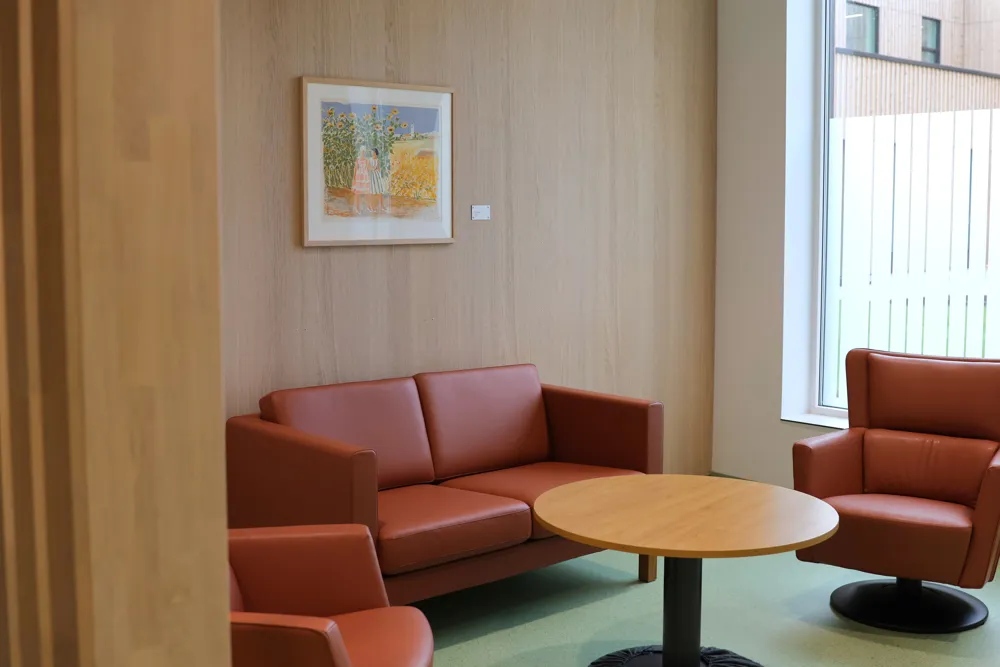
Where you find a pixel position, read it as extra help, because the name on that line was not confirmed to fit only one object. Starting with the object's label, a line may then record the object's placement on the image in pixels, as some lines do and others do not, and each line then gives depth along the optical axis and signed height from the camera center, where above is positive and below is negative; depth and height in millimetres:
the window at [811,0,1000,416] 4758 +274
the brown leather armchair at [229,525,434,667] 2430 -791
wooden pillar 829 -42
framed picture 4020 +439
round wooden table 2766 -745
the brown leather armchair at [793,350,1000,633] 3445 -824
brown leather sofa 3328 -736
